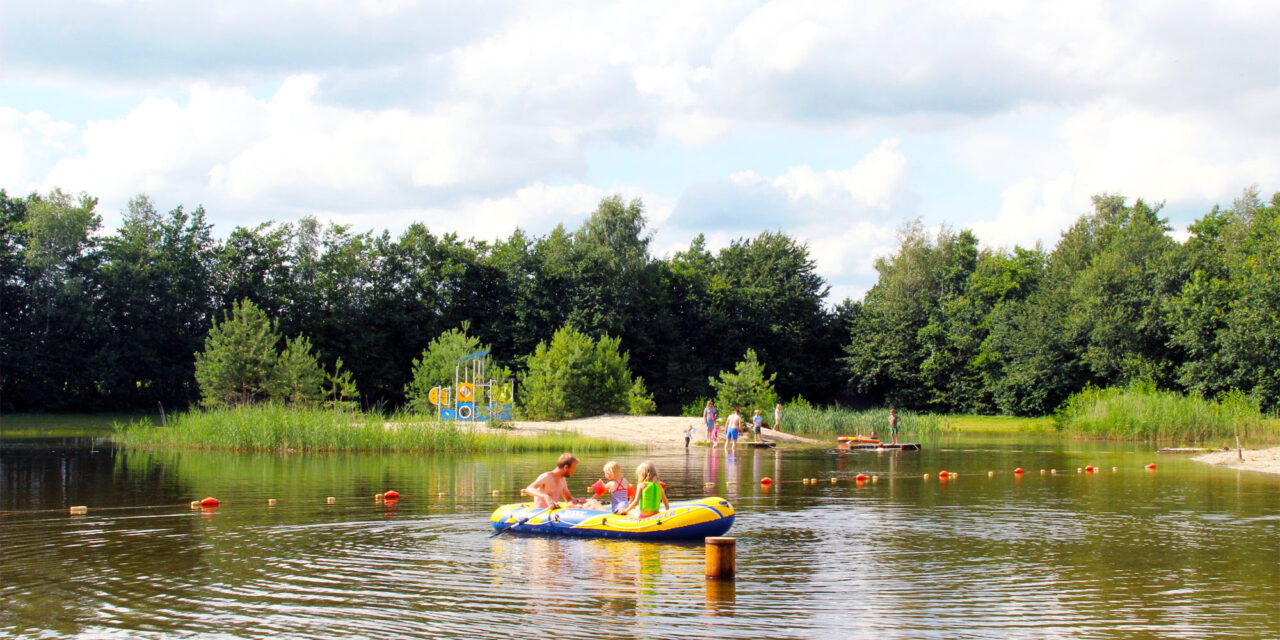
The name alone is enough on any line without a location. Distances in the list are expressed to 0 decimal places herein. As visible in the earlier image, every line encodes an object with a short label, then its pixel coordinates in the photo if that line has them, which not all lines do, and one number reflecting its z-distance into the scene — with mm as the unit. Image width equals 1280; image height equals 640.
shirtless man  17031
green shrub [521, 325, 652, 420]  48250
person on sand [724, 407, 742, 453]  37062
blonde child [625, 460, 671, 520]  16188
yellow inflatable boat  15812
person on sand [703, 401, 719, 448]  41219
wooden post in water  12664
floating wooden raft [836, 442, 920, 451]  39562
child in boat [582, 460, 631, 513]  16609
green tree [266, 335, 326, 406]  40812
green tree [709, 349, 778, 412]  48562
